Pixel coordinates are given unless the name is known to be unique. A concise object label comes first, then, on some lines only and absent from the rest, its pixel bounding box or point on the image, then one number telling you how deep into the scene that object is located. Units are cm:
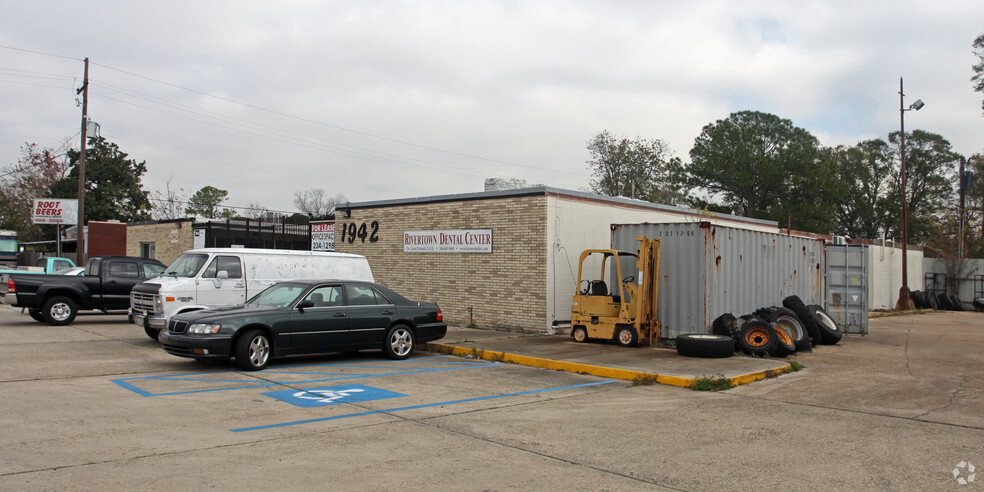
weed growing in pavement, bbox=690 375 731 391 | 987
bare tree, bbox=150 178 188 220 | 6712
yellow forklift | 1383
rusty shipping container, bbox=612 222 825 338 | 1388
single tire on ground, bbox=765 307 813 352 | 1390
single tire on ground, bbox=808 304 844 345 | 1524
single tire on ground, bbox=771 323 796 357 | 1287
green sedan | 1046
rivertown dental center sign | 1752
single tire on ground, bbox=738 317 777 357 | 1277
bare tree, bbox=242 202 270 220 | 6841
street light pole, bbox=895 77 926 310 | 3183
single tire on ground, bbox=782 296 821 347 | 1481
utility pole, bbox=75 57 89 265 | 3086
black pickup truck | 1728
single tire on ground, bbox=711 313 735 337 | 1349
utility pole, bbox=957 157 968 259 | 4425
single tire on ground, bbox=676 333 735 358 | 1222
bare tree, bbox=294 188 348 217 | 7343
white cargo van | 1338
